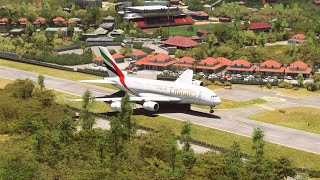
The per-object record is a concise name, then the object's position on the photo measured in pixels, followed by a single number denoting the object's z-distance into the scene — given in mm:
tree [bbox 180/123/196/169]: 74688
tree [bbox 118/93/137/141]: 88512
